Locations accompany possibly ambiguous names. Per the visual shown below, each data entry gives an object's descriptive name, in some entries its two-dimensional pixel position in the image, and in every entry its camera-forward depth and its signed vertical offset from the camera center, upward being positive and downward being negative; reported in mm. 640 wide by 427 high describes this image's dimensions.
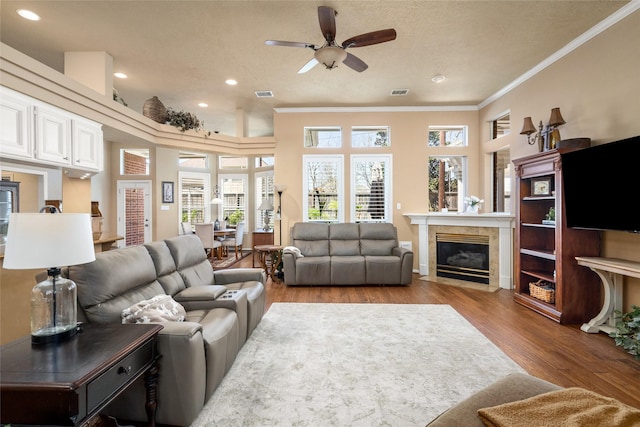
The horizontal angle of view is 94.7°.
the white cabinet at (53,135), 2963 +858
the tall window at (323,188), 6098 +545
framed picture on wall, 7688 +632
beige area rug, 1888 -1267
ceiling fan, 2801 +1735
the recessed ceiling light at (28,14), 3043 +2125
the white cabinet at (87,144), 3443 +889
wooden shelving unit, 3381 -455
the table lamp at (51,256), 1333 -185
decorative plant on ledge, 5289 +1728
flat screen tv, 2682 +264
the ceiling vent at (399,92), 5160 +2168
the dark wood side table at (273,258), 5312 -790
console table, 3062 -877
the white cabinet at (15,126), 2602 +839
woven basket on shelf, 3646 -998
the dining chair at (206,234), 6664 -430
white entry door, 7578 +147
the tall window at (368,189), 6070 +518
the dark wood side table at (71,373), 1111 -633
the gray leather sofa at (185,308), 1734 -733
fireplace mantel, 4793 -201
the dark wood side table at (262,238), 7906 -624
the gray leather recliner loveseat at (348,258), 5012 -763
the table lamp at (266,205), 6438 +214
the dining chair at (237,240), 7559 -655
